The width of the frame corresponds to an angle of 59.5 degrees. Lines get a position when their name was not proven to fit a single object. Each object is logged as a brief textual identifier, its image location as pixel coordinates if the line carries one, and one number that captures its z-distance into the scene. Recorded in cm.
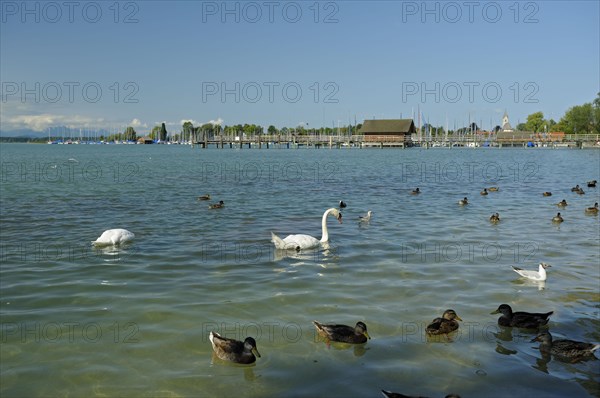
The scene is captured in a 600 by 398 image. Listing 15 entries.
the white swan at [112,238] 1512
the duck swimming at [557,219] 2030
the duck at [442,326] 859
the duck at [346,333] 826
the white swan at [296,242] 1486
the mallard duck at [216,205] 2431
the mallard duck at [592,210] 2344
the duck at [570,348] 771
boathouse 13892
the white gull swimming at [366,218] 2064
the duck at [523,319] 898
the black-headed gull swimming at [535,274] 1180
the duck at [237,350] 766
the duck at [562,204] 2535
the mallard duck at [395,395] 630
